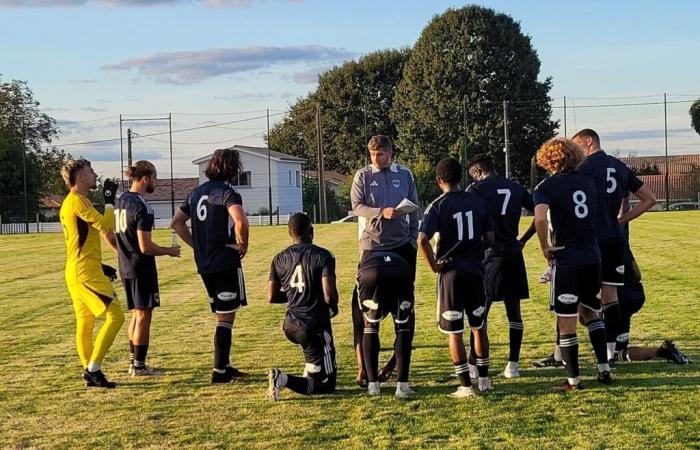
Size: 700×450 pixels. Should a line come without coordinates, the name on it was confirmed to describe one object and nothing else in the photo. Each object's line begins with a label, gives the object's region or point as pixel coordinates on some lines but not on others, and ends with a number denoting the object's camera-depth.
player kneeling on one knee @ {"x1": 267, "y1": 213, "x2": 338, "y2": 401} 7.16
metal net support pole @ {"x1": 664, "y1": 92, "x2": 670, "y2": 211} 58.02
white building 72.25
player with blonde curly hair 7.08
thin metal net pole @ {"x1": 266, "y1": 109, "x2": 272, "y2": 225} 63.01
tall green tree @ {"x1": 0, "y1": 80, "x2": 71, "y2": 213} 62.53
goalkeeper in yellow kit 7.82
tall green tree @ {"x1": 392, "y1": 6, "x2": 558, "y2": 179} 58.88
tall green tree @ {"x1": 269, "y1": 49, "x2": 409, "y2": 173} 73.81
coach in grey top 7.32
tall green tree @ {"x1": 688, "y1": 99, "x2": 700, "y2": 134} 79.38
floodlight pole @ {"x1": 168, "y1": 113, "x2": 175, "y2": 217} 66.62
